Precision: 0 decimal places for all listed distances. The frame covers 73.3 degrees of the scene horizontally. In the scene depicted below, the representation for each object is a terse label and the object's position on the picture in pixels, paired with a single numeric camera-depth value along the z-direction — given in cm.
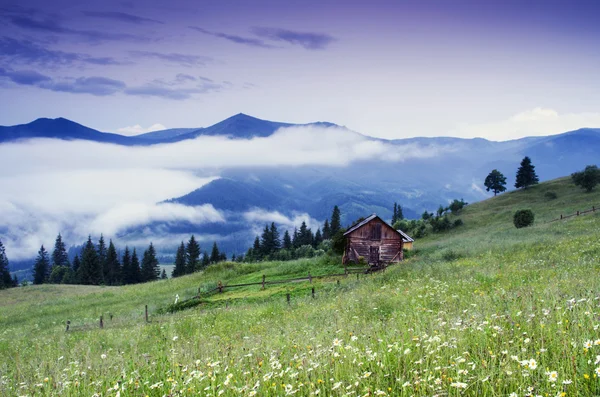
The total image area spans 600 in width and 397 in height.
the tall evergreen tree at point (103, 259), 11274
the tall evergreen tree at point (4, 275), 11408
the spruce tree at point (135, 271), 11601
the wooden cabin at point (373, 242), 5575
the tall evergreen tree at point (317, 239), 13044
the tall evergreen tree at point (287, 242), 13030
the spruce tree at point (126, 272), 11506
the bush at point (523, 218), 6312
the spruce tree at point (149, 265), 11876
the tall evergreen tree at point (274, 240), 12515
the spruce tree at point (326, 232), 13362
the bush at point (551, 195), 9504
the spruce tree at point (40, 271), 12681
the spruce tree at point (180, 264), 12325
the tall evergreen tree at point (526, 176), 11338
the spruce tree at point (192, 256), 12175
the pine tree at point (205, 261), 12340
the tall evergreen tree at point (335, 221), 12506
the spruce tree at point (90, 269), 10825
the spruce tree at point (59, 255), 14142
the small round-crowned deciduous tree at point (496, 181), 12769
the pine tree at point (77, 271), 11056
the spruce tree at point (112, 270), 11488
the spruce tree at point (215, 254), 12255
